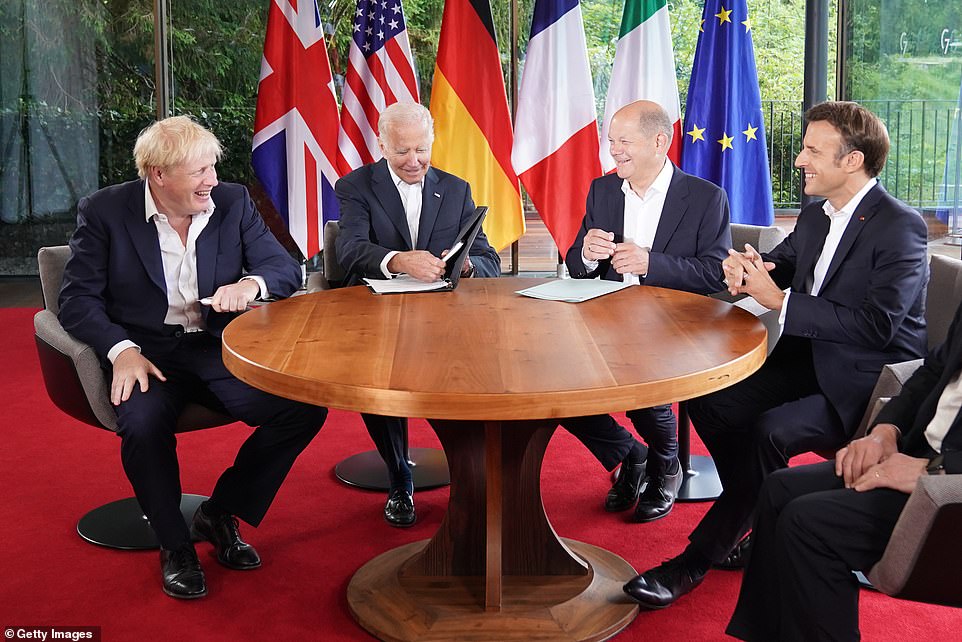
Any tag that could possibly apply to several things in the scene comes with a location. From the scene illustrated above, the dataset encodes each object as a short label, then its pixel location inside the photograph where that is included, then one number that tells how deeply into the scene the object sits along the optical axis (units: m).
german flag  5.50
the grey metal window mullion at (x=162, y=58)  6.84
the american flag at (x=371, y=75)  5.57
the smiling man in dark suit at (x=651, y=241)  2.99
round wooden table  1.78
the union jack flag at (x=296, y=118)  5.66
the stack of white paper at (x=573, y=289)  2.74
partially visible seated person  1.81
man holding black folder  3.22
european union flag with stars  5.15
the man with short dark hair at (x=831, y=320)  2.41
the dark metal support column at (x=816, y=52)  5.94
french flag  5.40
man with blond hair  2.59
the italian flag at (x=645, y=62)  5.30
